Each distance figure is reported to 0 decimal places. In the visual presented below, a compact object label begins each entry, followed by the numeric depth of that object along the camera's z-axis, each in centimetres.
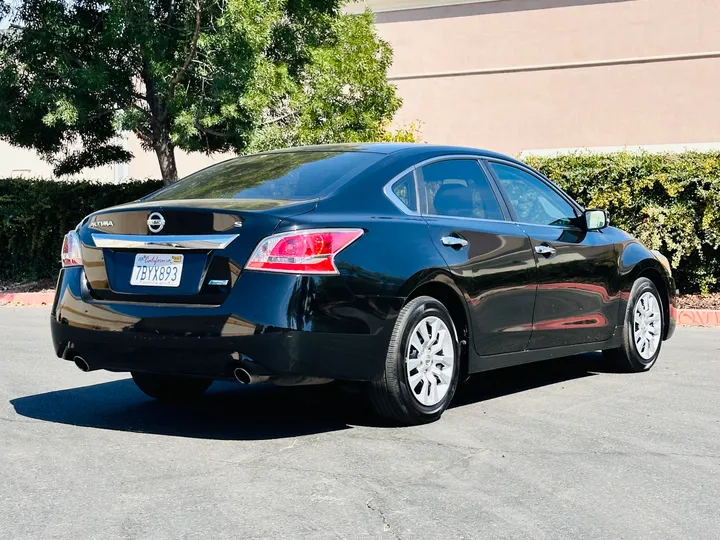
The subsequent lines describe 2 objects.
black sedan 556
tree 1536
